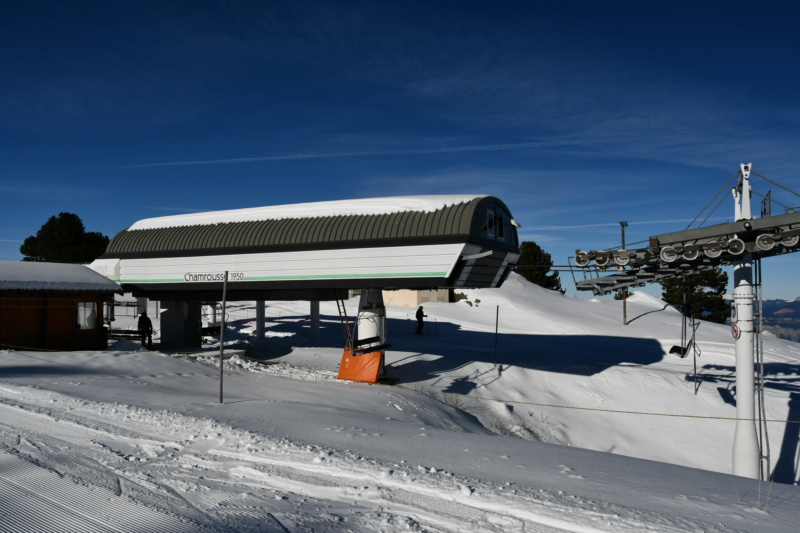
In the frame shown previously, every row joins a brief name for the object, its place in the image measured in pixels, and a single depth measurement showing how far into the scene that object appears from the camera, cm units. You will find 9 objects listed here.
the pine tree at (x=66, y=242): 6225
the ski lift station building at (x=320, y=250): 1820
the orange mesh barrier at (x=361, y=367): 1991
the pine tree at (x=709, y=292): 6222
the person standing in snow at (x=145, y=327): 2578
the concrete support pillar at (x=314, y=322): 3024
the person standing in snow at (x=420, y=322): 3462
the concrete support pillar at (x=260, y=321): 3139
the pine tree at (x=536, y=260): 7093
